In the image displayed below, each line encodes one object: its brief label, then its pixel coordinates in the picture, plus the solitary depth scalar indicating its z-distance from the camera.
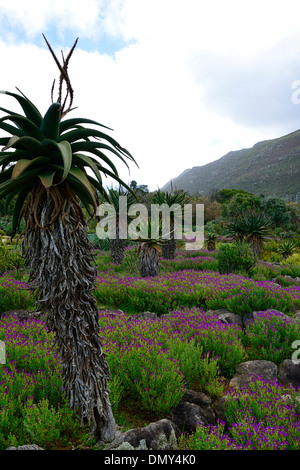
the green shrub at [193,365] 4.24
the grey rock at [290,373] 4.62
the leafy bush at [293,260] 17.70
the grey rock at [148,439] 2.80
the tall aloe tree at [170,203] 15.28
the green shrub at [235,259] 12.23
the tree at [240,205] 38.47
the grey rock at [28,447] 2.55
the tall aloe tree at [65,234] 2.41
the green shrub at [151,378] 3.53
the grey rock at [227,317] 6.97
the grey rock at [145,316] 6.89
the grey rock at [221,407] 3.72
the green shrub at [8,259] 10.89
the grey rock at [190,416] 3.46
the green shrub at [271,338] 5.36
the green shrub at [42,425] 2.66
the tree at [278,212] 34.53
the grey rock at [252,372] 4.48
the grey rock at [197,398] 3.84
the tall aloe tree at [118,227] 13.88
